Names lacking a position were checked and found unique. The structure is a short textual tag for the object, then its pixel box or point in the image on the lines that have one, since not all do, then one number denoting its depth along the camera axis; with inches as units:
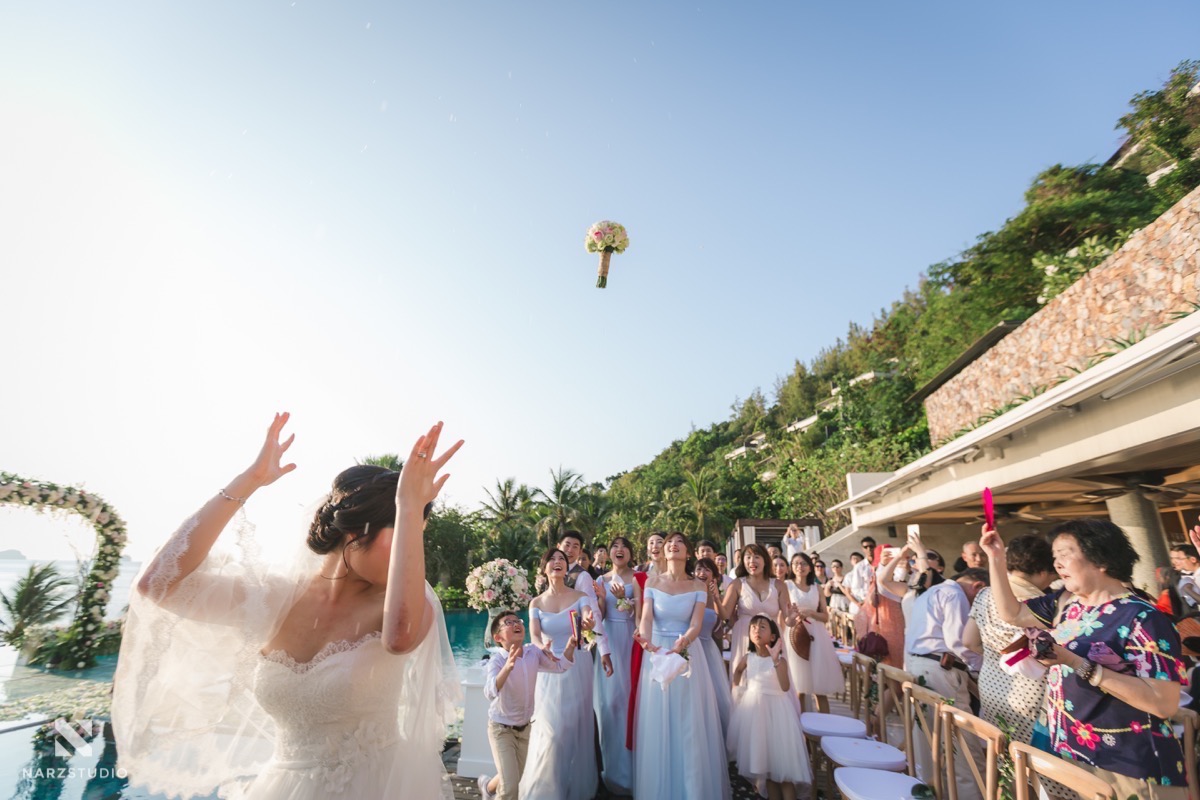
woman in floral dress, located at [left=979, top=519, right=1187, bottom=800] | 91.3
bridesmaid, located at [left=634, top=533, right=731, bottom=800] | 171.6
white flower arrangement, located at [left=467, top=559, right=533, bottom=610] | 215.5
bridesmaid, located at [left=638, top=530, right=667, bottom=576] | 220.5
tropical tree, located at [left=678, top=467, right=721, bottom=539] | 1632.6
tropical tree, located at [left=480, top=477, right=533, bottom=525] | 1456.7
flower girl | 178.1
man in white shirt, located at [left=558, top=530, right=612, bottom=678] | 205.9
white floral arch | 310.7
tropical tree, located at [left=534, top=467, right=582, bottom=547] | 1445.6
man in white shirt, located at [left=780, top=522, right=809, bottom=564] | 494.3
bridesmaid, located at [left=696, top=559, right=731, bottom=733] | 212.7
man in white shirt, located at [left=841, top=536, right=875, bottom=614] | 365.4
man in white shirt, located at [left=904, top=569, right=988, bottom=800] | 176.2
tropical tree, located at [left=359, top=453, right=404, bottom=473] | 1240.2
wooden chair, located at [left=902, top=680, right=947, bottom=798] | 128.0
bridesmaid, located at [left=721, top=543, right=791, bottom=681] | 224.1
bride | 67.9
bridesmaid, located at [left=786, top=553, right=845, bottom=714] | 263.7
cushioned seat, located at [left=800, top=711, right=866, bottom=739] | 171.6
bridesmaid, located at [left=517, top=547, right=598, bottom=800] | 178.7
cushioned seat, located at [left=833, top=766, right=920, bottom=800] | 122.5
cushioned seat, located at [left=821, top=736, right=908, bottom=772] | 141.5
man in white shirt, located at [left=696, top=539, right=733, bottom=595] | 283.7
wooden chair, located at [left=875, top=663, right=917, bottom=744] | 160.6
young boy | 181.3
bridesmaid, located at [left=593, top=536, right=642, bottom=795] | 207.0
